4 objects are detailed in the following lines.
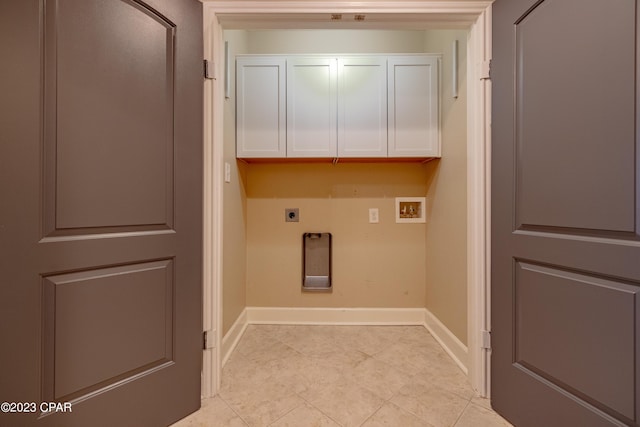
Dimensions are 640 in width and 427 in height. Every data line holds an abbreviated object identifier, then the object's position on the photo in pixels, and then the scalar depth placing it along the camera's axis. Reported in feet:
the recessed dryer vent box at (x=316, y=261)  7.60
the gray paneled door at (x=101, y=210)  2.78
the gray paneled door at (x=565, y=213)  2.72
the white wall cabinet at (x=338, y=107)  6.49
